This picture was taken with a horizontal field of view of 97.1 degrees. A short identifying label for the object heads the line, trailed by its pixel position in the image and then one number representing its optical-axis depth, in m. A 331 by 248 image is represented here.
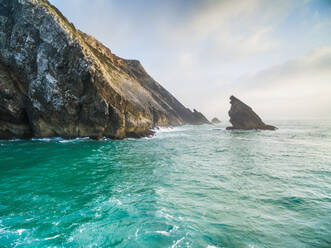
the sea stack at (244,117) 54.59
